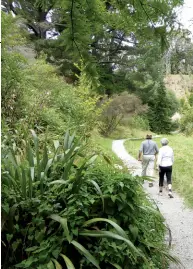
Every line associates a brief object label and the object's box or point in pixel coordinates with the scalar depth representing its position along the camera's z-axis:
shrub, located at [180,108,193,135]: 23.78
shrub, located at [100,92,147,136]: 22.11
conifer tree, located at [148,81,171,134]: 27.45
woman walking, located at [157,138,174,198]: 6.75
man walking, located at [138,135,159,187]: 7.49
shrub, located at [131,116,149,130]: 24.50
